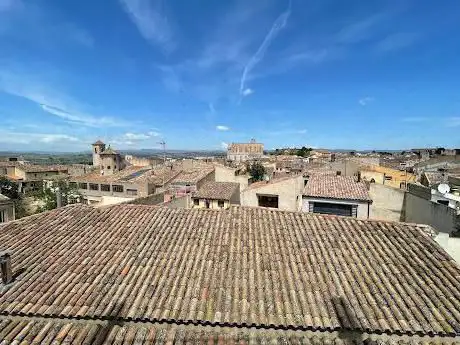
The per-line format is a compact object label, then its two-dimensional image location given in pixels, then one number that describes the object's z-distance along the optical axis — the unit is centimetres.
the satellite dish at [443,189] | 1314
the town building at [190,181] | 2704
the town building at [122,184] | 3291
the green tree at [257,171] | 4554
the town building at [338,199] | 1555
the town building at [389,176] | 2589
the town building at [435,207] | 1142
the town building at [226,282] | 497
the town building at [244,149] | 14808
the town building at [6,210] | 2005
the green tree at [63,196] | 3649
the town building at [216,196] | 2233
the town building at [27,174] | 6112
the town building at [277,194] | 2020
